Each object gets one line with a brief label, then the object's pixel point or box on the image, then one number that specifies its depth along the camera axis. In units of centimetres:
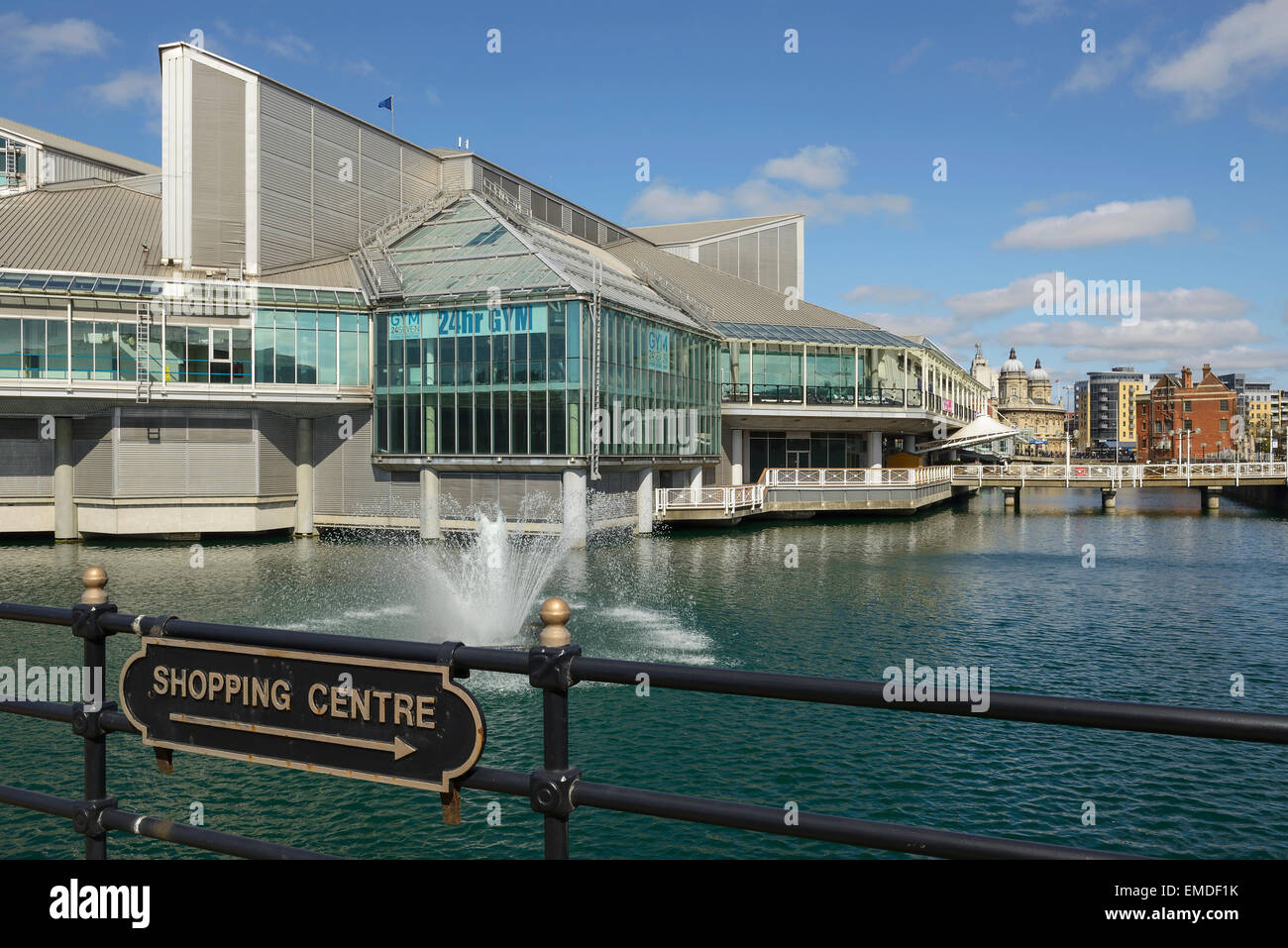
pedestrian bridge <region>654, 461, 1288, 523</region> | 5106
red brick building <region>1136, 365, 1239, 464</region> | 14725
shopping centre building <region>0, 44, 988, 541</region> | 4150
